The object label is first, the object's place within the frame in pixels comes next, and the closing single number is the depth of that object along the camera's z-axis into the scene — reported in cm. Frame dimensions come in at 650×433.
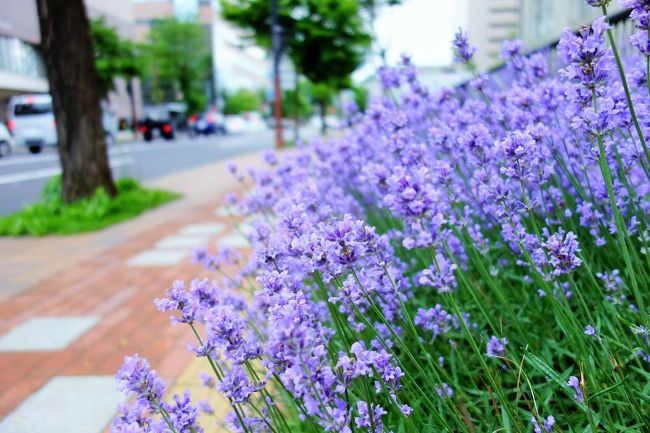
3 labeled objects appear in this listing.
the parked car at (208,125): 4150
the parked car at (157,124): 3278
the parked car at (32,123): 2192
